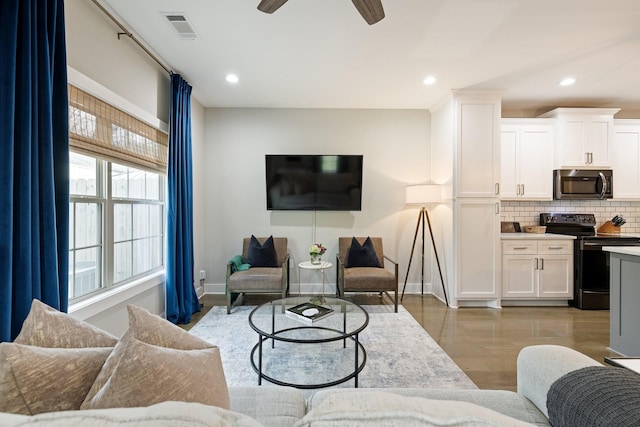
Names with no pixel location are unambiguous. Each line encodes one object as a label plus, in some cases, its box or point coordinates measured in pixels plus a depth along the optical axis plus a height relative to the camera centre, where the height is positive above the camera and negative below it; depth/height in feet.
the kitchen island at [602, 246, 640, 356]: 7.60 -2.52
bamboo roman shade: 6.40 +2.02
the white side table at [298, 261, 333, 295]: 11.56 -2.29
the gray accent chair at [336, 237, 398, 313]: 11.52 -2.88
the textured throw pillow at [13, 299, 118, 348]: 2.96 -1.30
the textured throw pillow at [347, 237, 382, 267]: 13.00 -2.13
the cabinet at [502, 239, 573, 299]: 12.15 -2.57
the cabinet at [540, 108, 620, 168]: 12.66 +3.17
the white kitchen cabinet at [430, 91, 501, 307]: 12.09 +0.48
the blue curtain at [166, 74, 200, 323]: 10.17 -0.08
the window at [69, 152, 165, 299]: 7.03 -0.40
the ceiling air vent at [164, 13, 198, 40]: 7.40 +4.96
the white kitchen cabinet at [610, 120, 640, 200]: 13.07 +2.22
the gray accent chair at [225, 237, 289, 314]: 11.20 -2.83
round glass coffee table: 6.40 -3.67
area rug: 6.84 -4.05
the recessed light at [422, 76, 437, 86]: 10.89 +4.94
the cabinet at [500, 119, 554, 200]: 12.90 +2.17
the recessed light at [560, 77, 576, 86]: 10.93 +4.89
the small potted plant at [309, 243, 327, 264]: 11.93 -1.79
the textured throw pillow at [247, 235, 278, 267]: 12.81 -2.00
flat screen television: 13.53 +1.28
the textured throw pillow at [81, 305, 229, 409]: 2.44 -1.42
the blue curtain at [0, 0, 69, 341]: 4.60 +0.91
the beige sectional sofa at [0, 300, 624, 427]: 1.55 -1.43
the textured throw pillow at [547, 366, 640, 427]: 2.38 -1.72
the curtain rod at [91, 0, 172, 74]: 7.01 +4.90
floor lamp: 12.92 +0.49
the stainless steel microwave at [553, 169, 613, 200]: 12.66 +1.06
